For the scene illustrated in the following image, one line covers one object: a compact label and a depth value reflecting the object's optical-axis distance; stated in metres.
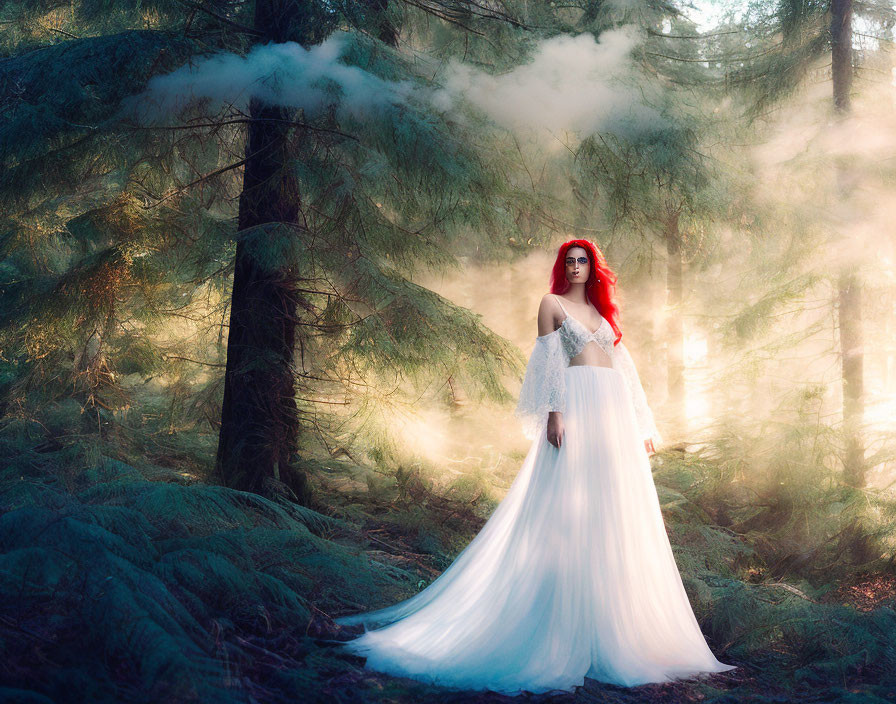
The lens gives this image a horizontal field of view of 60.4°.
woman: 3.57
